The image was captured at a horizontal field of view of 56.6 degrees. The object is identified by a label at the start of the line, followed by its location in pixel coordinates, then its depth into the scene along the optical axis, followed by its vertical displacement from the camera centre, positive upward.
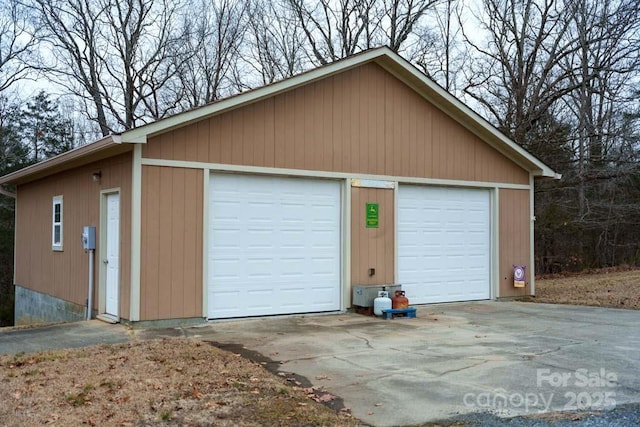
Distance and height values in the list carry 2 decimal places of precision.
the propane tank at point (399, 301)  10.22 -1.24
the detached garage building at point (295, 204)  9.02 +0.45
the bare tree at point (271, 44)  27.31 +8.64
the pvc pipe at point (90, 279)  10.10 -0.87
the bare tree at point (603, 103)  19.95 +4.65
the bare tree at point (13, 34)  24.33 +8.00
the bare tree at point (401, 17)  25.91 +9.23
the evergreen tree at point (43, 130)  25.61 +4.31
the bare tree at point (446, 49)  24.97 +7.75
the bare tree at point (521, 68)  22.03 +6.25
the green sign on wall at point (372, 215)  10.88 +0.26
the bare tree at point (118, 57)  25.77 +7.49
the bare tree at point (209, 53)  27.41 +8.20
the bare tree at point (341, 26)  26.19 +9.10
